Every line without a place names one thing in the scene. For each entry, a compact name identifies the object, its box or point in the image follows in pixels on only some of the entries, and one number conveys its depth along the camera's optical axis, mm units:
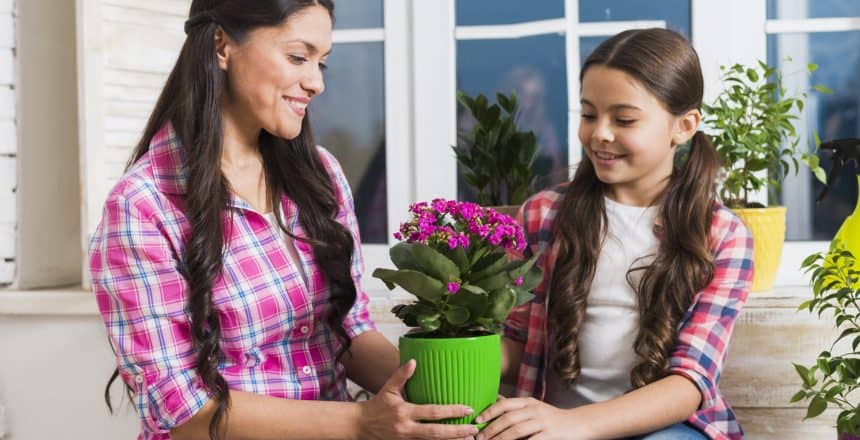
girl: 1487
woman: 1351
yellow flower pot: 1791
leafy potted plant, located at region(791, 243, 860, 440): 1375
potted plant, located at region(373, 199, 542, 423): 1239
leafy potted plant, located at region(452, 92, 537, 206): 1910
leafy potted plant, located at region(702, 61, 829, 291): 1773
